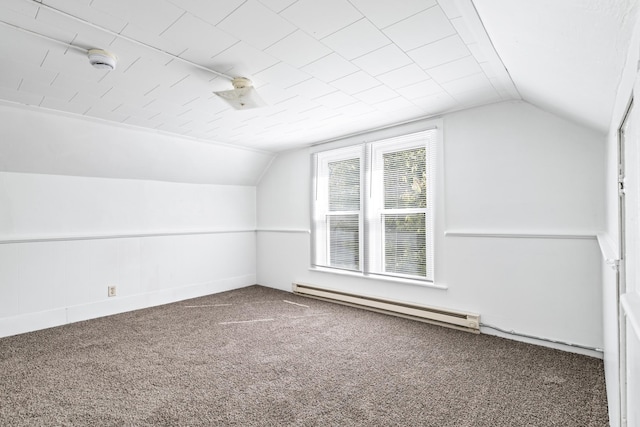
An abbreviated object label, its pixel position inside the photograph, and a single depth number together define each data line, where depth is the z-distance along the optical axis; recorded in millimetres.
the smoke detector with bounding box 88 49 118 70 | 2010
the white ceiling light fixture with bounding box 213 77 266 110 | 2322
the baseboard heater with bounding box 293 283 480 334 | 3211
